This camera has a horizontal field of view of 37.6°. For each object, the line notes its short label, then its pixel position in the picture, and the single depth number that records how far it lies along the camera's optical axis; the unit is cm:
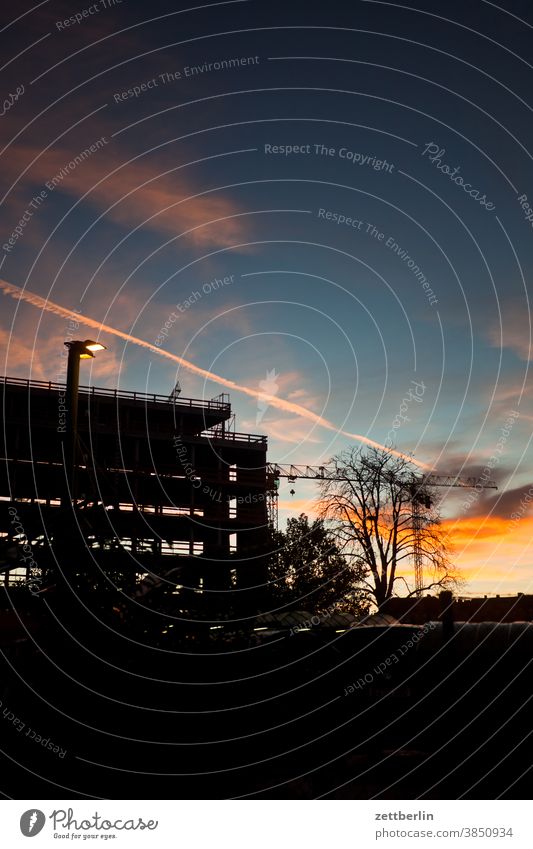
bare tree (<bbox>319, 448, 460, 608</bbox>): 4834
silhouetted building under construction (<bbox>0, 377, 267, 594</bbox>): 5562
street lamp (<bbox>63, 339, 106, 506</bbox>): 1050
